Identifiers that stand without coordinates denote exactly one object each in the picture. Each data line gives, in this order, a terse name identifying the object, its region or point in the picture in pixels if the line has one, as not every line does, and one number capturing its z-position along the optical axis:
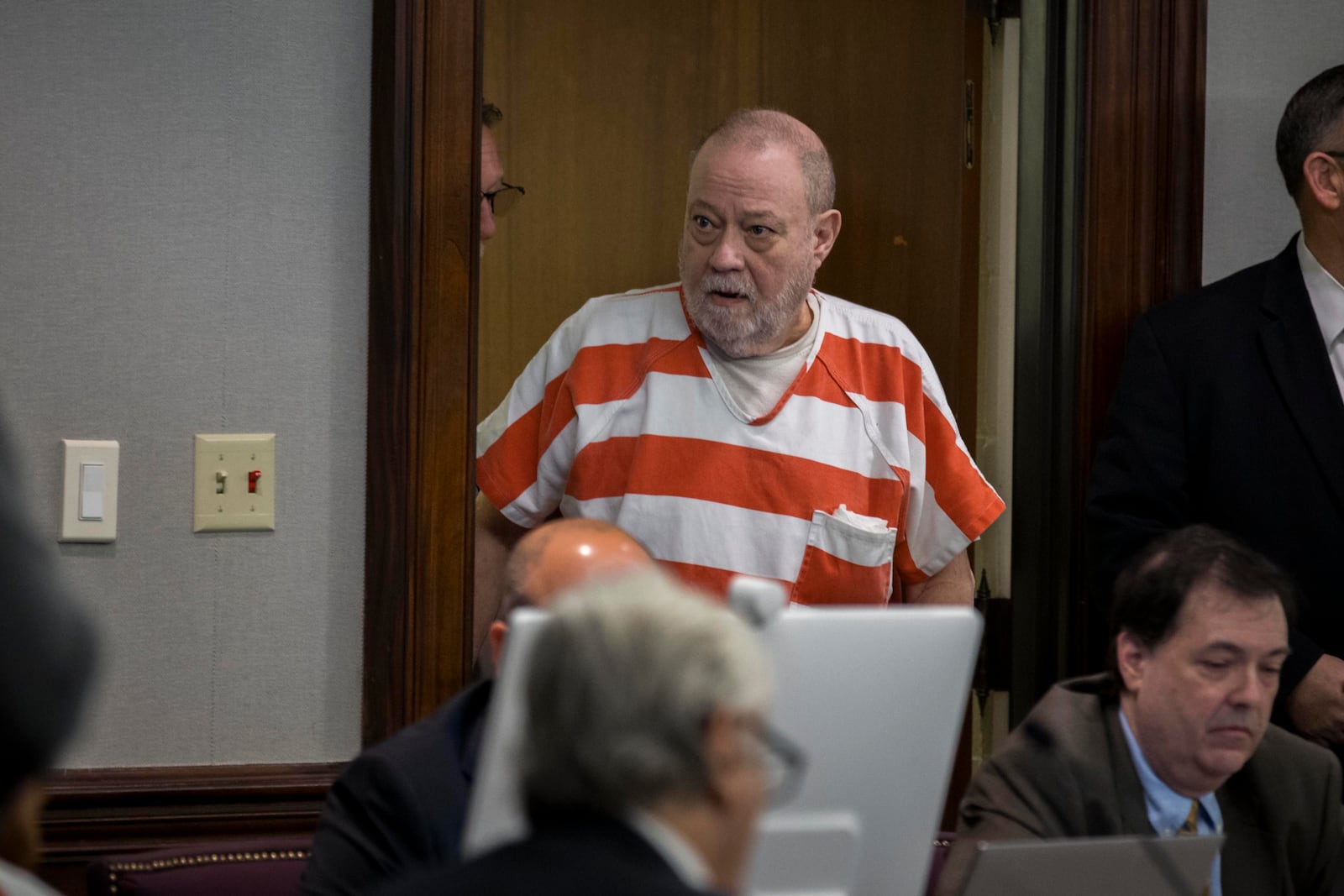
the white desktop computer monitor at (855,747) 5.20
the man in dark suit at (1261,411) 6.69
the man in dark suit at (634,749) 4.43
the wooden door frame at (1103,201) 6.87
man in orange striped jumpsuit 6.64
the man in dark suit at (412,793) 5.90
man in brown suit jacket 6.17
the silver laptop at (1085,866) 5.76
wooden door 7.40
